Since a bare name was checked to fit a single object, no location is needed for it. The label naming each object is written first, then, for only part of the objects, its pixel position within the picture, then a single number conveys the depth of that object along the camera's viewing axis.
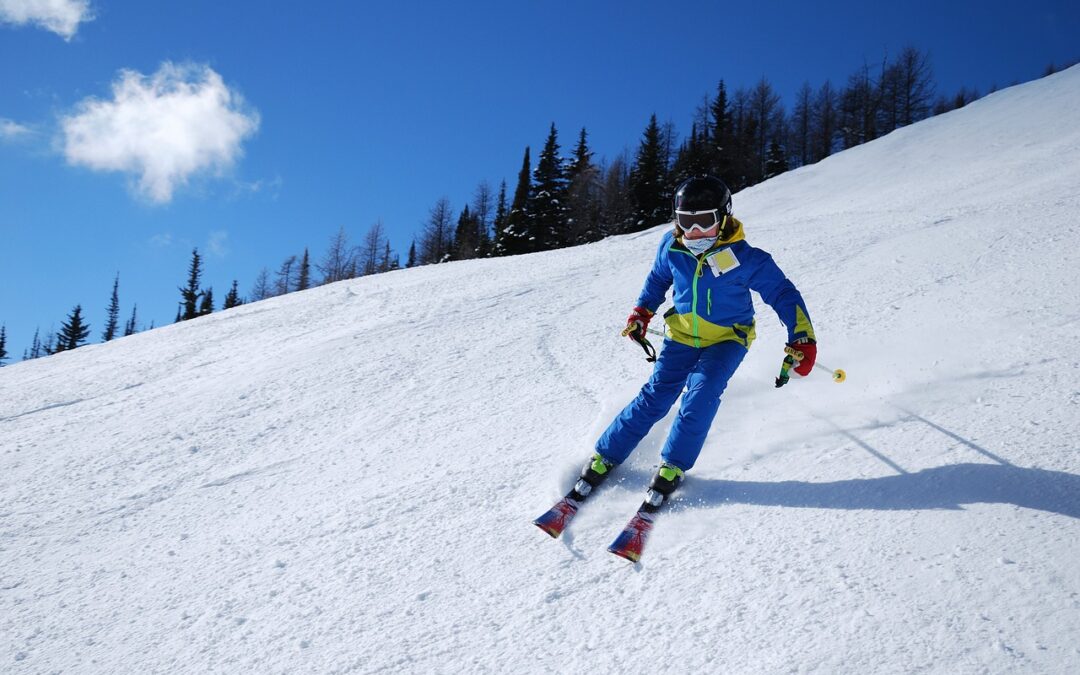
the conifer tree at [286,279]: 58.78
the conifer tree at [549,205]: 38.16
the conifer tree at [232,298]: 67.21
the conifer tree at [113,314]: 78.69
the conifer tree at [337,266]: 52.25
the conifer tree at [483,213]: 56.26
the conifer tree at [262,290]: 62.78
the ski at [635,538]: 2.50
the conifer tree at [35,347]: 110.14
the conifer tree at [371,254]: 56.06
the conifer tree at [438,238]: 58.66
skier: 3.18
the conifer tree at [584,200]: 44.97
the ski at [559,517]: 2.74
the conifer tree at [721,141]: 42.31
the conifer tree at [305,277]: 57.53
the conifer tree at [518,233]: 38.38
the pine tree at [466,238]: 51.34
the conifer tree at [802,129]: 50.03
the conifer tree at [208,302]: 65.31
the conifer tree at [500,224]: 39.88
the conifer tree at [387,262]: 56.79
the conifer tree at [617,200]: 43.62
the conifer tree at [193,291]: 56.78
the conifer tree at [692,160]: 40.00
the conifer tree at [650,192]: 38.34
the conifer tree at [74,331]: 63.03
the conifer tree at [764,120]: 49.25
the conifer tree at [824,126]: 47.00
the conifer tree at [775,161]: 42.22
